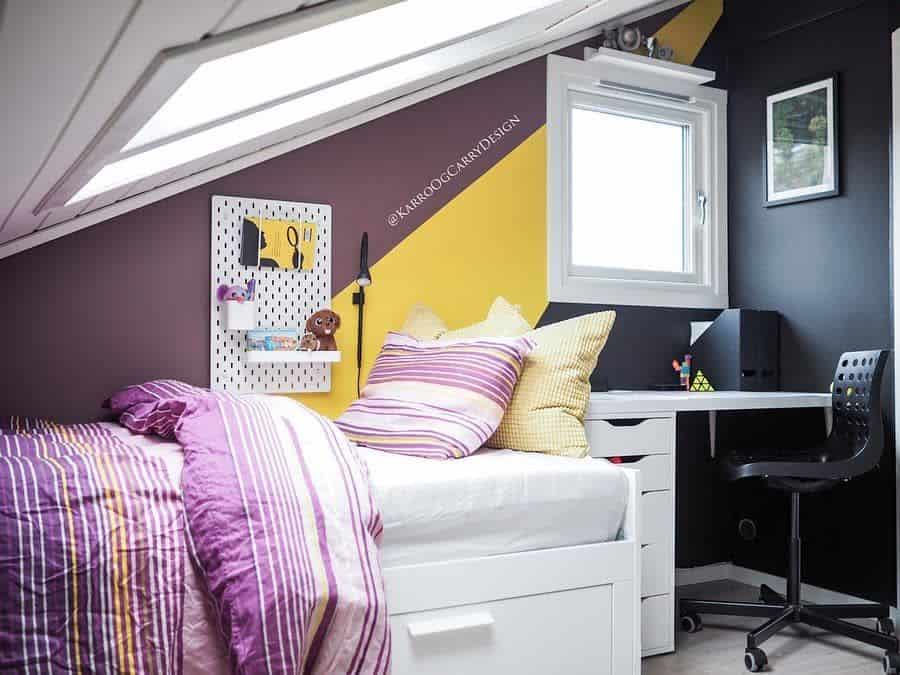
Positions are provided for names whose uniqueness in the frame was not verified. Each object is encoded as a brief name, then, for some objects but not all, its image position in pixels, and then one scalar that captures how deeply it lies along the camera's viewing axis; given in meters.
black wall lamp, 2.74
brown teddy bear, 2.63
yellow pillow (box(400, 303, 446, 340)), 2.70
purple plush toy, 2.51
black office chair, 2.50
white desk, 2.50
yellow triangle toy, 3.27
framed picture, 3.10
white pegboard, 2.57
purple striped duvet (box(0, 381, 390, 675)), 1.32
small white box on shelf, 2.51
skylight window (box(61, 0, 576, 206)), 1.22
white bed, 1.79
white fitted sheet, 1.80
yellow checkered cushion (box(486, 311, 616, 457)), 2.29
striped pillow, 2.15
